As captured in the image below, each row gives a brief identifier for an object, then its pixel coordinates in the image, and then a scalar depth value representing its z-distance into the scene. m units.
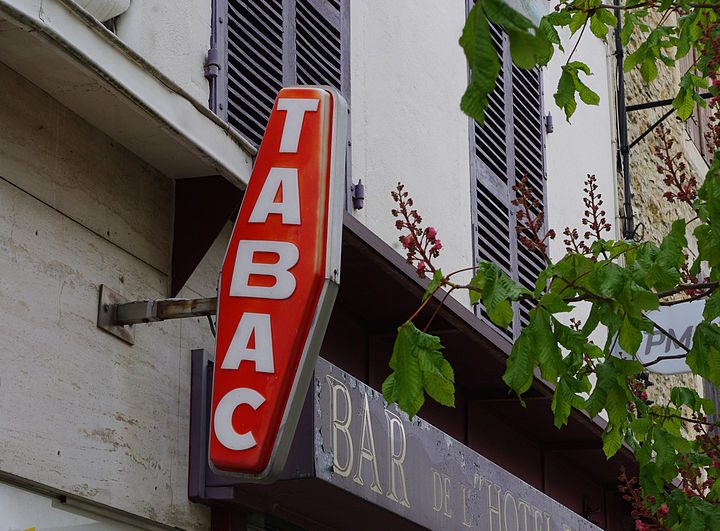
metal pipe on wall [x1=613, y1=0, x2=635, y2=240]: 13.77
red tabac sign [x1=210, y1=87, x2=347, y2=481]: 6.08
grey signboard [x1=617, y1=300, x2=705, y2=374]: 12.47
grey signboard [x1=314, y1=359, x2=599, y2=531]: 7.34
